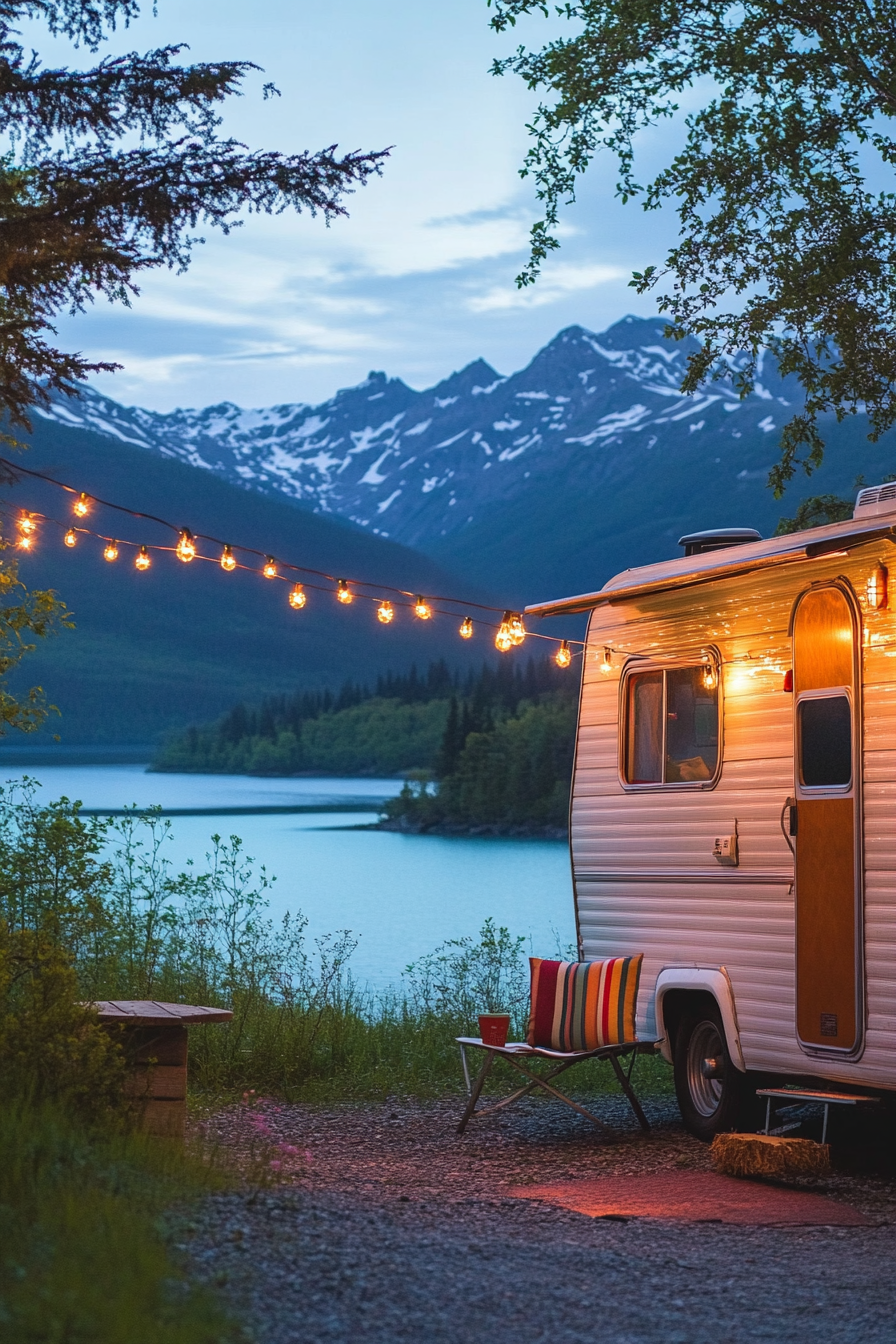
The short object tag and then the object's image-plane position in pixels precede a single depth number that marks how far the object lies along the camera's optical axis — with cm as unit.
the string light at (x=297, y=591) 866
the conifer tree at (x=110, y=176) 760
